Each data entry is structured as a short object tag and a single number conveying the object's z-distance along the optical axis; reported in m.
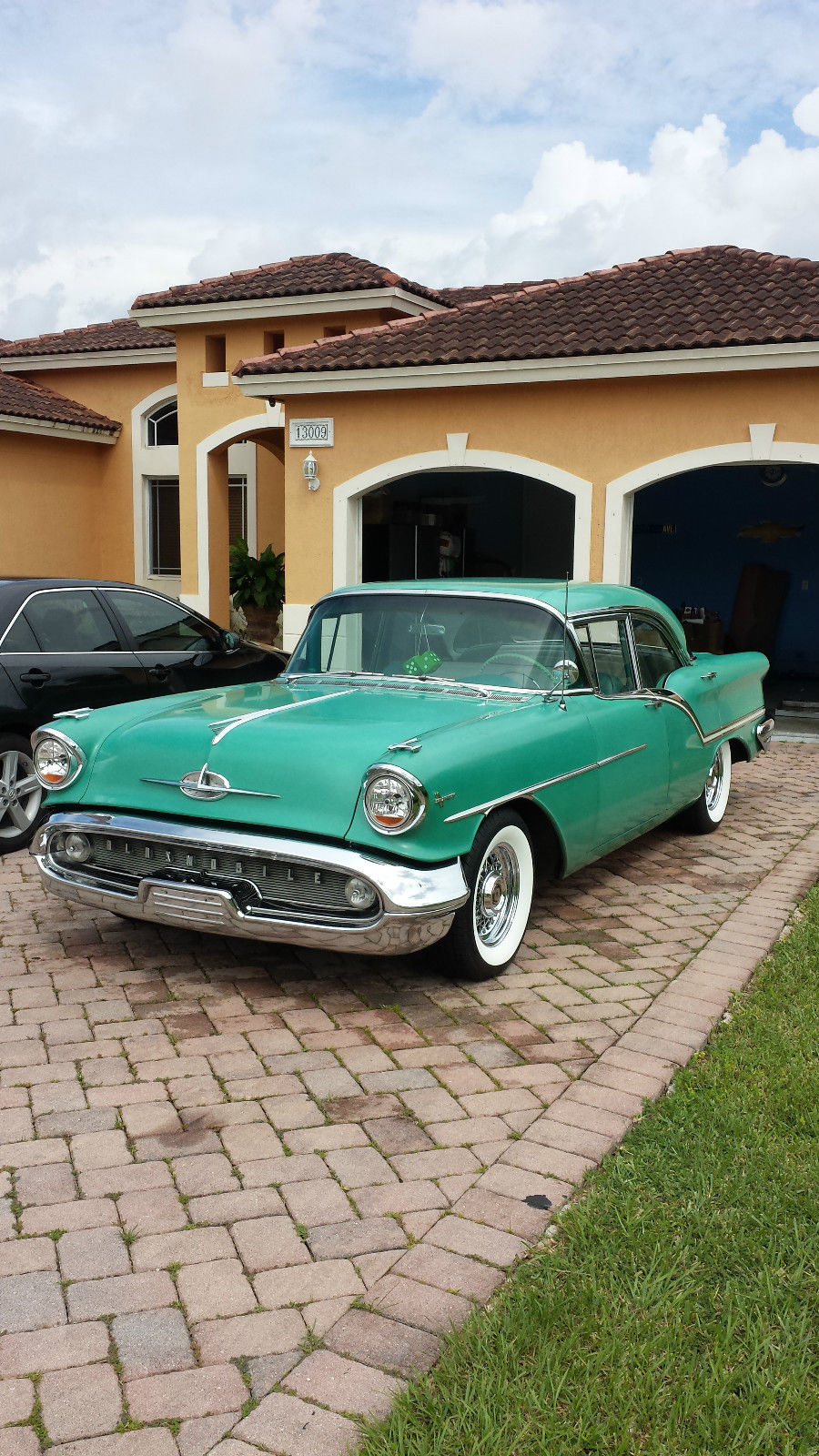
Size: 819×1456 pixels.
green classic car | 3.96
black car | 6.37
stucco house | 9.96
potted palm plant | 16.28
